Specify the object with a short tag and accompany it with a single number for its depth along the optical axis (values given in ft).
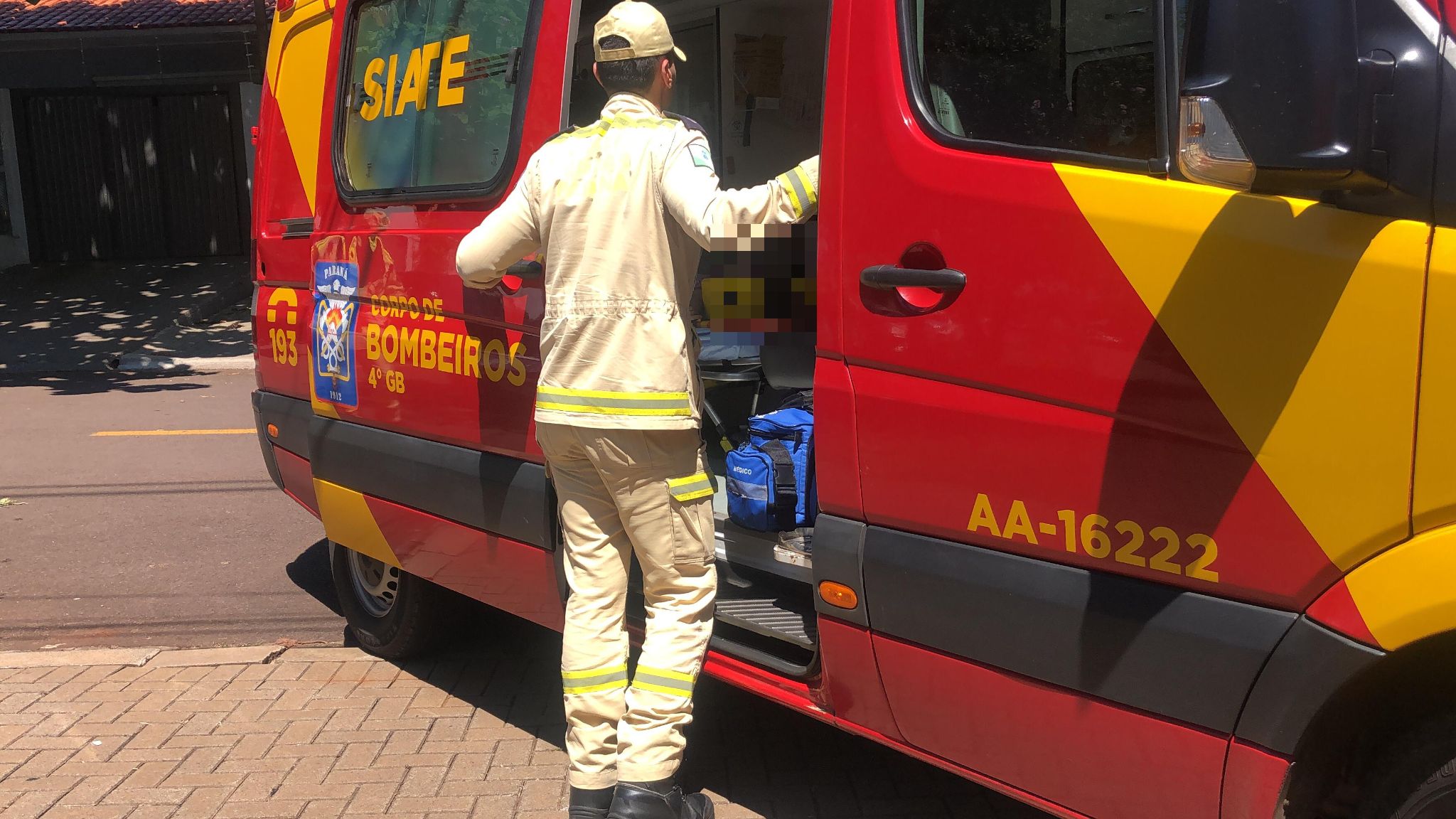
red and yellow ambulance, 5.76
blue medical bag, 10.79
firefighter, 9.18
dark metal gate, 60.49
